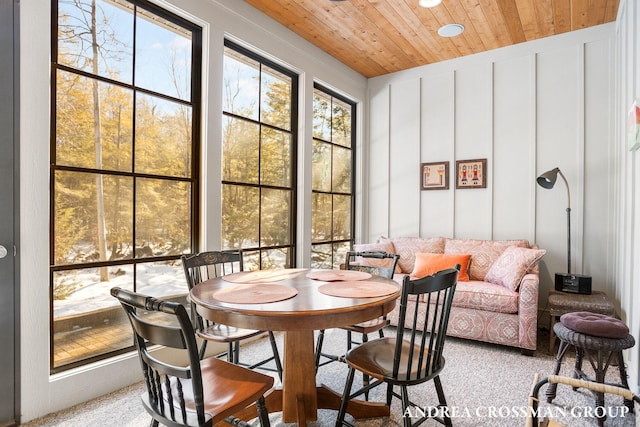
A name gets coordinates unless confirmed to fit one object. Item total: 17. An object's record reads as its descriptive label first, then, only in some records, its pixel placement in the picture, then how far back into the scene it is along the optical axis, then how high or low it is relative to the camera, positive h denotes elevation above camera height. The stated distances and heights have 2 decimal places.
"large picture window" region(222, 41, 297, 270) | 3.20 +0.50
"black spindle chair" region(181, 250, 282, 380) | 2.18 -0.71
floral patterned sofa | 3.05 -0.65
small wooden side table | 2.93 -0.72
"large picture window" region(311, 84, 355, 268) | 4.26 +0.41
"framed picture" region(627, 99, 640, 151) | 2.28 +0.56
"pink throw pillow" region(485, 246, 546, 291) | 3.22 -0.46
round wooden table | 1.50 -0.43
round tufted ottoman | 2.10 -0.72
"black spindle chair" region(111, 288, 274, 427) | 1.25 -0.70
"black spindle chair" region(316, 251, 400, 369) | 2.32 -0.43
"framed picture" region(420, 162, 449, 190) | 4.42 +0.45
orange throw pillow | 3.71 -0.50
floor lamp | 3.27 -0.55
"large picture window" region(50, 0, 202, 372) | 2.21 +0.32
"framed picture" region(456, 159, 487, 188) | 4.19 +0.46
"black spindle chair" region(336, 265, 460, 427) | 1.58 -0.69
